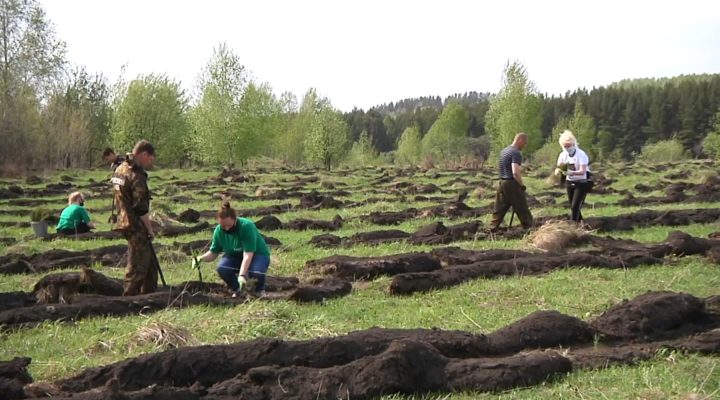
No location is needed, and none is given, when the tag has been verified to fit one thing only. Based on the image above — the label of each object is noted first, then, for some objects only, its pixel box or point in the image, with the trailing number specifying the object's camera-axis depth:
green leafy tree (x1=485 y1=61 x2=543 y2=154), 61.22
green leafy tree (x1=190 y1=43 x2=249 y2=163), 54.41
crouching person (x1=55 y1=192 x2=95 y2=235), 15.76
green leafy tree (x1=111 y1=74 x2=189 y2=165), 53.75
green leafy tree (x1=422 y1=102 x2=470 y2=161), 86.12
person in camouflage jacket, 9.04
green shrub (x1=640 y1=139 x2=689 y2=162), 79.94
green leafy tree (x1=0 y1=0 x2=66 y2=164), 44.50
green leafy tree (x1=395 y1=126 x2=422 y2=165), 85.44
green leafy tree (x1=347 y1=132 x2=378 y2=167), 81.59
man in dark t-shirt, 13.52
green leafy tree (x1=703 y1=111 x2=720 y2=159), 59.34
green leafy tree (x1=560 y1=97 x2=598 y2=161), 77.69
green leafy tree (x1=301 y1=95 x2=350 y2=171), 63.50
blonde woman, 13.41
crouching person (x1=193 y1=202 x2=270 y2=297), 8.91
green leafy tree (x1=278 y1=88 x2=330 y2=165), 77.50
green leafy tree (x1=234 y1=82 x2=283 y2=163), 55.12
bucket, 16.12
